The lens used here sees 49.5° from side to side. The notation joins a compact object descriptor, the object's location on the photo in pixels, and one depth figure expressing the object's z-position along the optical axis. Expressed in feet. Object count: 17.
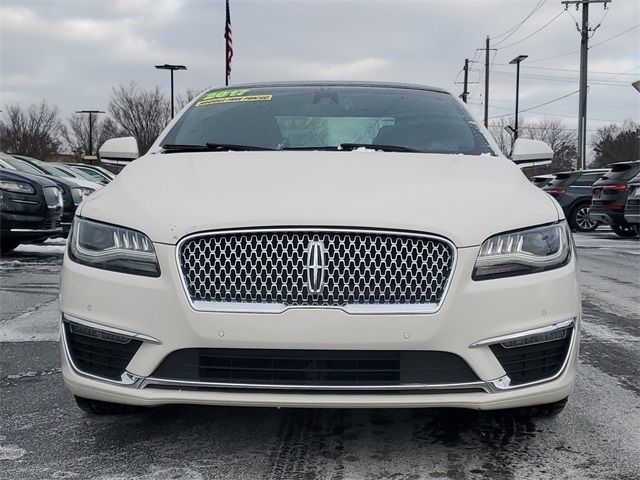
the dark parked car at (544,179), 63.55
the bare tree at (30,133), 183.42
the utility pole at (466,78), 195.21
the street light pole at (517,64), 137.65
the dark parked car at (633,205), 39.43
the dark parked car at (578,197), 55.36
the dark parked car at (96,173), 63.22
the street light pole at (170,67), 116.37
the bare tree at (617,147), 183.93
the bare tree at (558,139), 218.18
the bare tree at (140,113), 165.48
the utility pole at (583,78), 95.30
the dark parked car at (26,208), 29.78
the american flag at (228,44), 67.97
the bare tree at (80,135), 201.16
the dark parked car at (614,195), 45.06
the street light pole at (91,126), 178.60
